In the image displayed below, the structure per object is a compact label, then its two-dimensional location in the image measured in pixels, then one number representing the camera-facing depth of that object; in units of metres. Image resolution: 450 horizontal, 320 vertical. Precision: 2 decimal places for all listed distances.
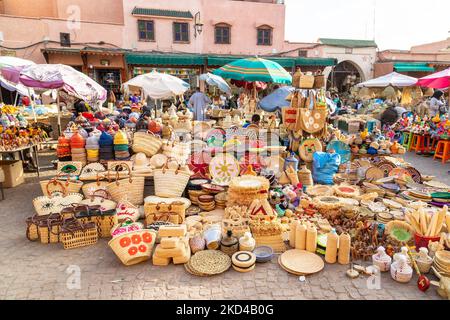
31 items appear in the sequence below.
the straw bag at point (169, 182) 5.12
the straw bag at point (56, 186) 5.25
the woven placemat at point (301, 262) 3.59
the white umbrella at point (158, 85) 9.23
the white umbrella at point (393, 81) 13.43
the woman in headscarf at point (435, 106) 12.25
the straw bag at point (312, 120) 6.76
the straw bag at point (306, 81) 6.73
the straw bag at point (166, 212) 4.56
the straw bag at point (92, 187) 5.27
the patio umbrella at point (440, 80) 9.79
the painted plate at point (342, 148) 7.29
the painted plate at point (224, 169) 5.79
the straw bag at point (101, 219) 4.34
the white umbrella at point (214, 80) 10.95
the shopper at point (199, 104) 10.69
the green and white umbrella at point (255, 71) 7.35
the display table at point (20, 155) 7.30
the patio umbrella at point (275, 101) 9.07
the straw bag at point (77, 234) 4.10
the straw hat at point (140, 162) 5.75
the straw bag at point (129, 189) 5.10
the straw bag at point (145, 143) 6.12
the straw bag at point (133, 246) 3.69
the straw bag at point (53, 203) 4.68
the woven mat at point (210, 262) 3.55
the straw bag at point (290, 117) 6.89
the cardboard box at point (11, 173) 6.55
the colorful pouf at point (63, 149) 6.05
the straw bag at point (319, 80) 6.71
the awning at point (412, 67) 22.09
